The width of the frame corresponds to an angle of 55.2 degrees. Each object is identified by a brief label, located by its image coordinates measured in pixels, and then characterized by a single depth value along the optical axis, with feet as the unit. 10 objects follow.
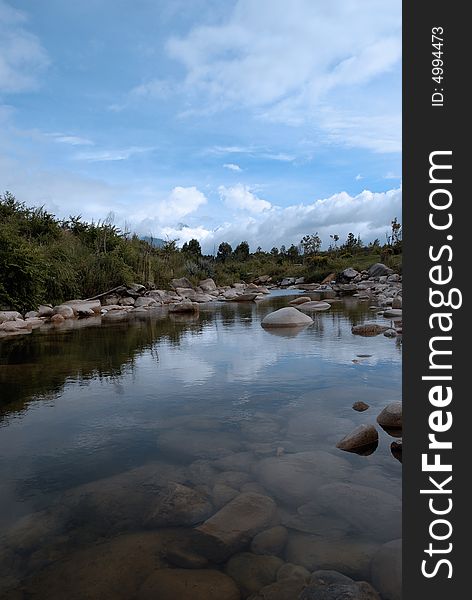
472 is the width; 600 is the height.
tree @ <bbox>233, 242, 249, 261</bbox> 199.52
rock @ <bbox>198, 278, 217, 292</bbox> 101.26
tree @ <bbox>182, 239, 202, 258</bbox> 153.71
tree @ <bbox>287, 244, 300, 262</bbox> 195.52
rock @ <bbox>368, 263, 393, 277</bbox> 113.23
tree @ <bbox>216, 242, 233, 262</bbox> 203.00
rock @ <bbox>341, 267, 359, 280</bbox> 118.83
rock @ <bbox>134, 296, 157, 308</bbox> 71.81
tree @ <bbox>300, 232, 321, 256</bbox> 191.23
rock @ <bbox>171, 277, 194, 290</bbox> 95.81
